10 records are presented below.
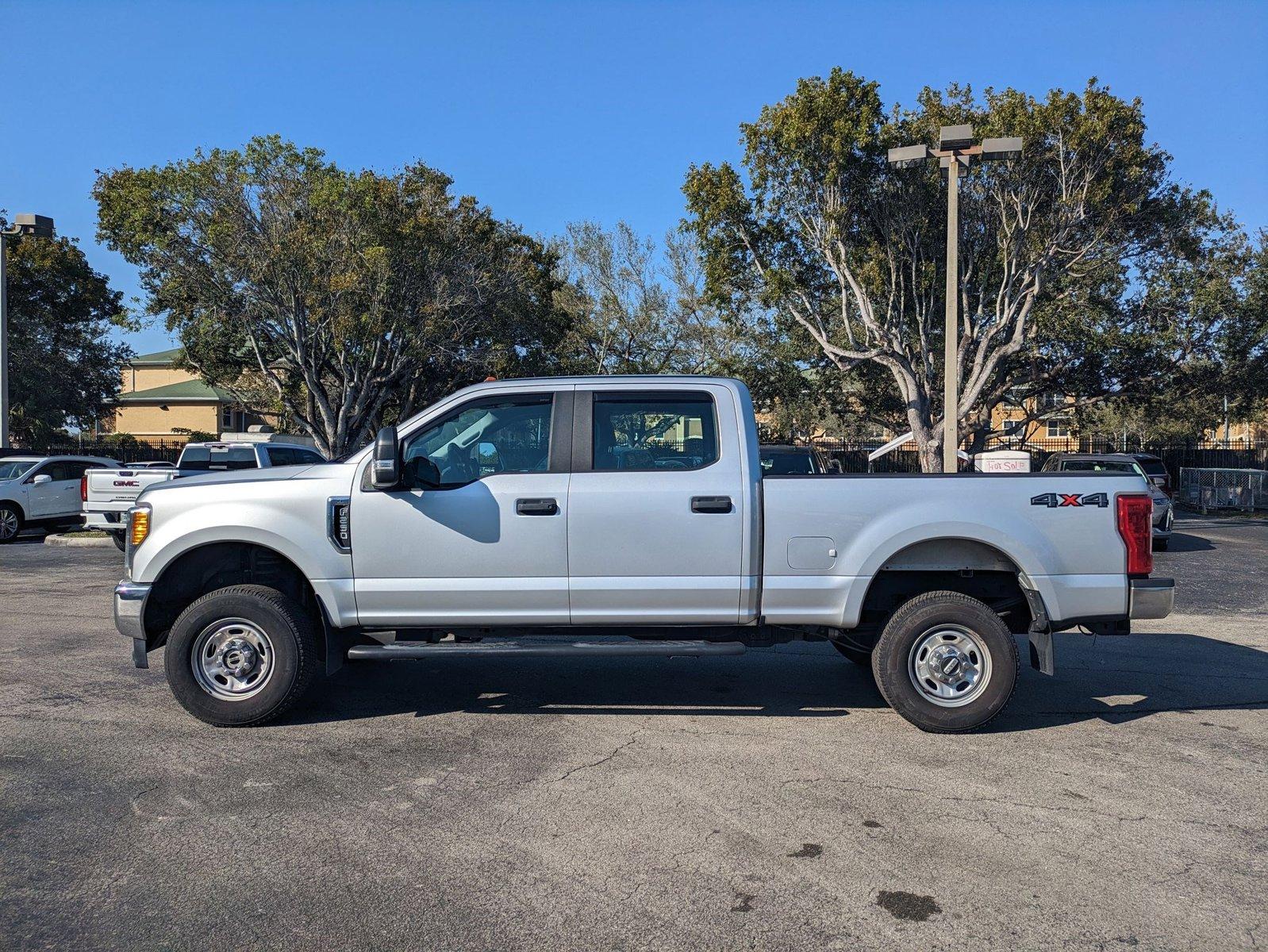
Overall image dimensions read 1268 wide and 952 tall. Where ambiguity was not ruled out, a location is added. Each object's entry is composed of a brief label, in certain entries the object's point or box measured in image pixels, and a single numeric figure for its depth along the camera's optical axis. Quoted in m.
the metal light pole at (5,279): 21.55
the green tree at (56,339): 35.62
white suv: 19.06
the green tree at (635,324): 35.66
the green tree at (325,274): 23.92
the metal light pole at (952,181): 15.63
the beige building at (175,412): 52.03
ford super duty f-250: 6.00
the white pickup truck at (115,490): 15.41
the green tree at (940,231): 23.33
